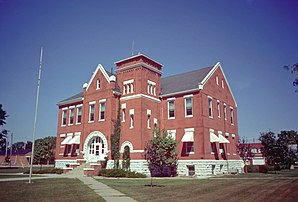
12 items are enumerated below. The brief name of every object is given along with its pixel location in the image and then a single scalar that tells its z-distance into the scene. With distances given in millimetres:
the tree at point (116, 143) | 35150
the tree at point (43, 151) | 40156
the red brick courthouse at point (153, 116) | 34906
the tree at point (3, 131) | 70438
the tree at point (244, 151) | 41406
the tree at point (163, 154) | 25000
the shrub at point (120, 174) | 30677
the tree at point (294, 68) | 10250
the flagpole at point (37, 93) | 24927
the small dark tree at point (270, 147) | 51031
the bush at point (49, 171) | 36375
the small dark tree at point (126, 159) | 34719
